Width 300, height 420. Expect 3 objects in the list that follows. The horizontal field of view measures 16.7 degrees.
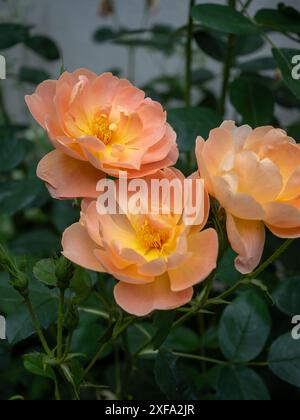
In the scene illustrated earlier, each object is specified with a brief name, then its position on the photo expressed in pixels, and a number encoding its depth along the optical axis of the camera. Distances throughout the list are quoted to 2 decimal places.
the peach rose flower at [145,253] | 0.50
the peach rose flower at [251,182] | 0.51
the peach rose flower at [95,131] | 0.53
